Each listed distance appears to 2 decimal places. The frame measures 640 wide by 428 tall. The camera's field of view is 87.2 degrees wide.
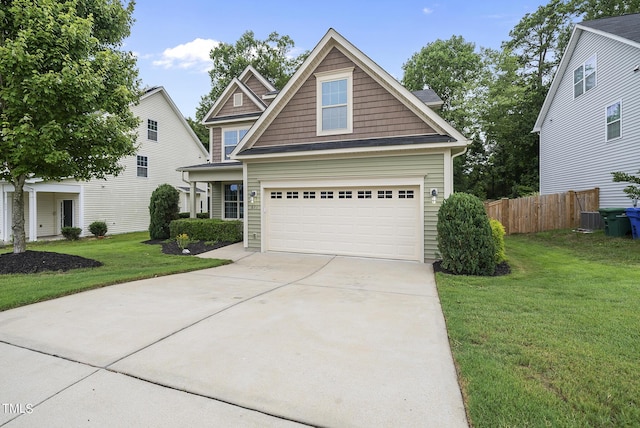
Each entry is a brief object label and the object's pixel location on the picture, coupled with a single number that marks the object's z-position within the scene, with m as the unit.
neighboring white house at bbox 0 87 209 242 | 16.73
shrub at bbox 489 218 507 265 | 7.88
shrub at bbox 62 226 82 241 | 16.20
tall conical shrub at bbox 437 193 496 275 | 7.19
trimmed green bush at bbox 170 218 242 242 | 12.88
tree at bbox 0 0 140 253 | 7.04
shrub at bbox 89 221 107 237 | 16.83
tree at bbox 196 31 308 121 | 30.23
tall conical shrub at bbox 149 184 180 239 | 14.53
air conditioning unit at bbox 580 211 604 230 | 12.95
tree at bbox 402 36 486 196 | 26.95
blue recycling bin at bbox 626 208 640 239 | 10.13
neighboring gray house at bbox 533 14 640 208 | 12.01
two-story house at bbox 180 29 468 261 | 9.13
